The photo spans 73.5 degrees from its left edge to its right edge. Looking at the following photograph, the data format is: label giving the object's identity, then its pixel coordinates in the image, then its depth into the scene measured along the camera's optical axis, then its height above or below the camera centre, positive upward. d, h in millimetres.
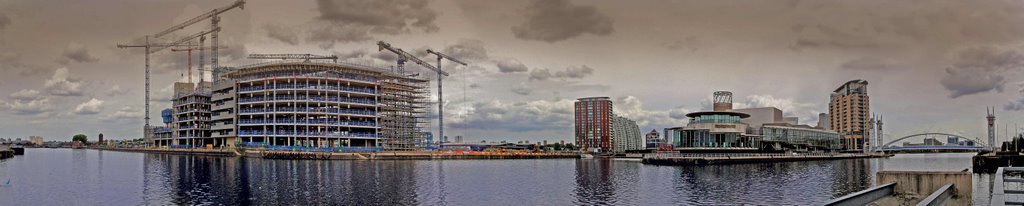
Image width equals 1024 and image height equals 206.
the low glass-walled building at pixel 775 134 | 184250 -3727
